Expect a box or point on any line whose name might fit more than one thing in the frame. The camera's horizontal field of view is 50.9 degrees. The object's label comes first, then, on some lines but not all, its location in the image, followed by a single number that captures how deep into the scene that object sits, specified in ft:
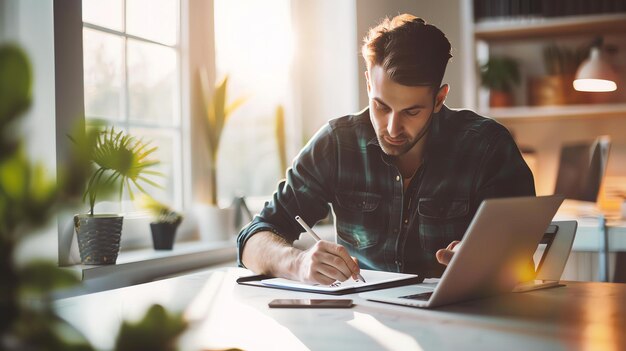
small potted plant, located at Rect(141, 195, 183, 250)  7.58
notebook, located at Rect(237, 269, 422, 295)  4.39
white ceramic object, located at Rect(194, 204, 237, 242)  8.68
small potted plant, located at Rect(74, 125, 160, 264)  6.18
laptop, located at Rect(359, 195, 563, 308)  3.45
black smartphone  3.84
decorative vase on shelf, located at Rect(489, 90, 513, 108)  11.93
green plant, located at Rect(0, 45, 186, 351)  0.81
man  5.81
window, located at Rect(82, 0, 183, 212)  7.23
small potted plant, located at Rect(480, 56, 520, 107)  11.95
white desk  2.97
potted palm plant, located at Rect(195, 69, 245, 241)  8.70
